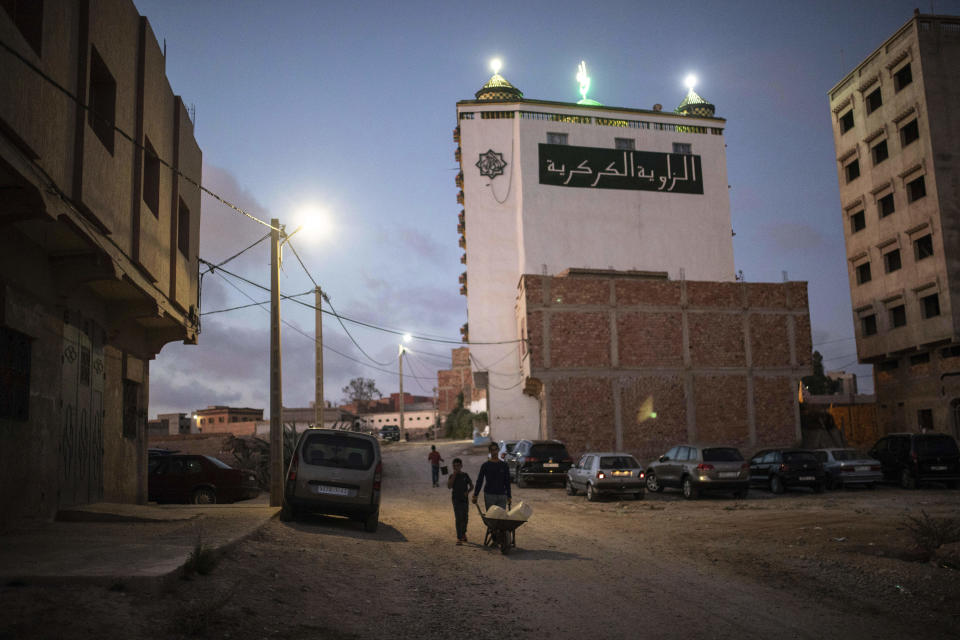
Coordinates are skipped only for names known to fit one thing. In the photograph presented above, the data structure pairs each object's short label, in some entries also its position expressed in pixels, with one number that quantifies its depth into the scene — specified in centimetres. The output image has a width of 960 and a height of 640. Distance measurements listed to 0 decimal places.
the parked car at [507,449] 3027
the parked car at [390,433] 6612
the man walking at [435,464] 2844
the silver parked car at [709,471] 2142
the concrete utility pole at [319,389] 2659
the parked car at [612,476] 2122
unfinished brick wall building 3850
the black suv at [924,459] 2275
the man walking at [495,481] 1206
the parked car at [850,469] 2331
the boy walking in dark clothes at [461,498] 1252
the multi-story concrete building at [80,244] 905
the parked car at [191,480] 1945
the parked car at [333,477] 1334
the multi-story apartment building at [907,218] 3719
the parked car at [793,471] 2270
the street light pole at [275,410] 1684
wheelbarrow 1135
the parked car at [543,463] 2659
